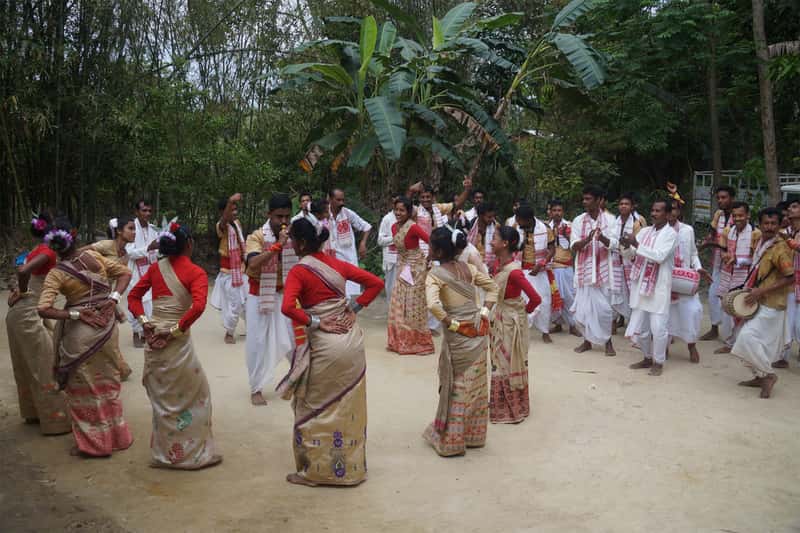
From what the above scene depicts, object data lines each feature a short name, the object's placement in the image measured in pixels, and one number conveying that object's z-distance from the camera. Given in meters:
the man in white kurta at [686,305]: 7.30
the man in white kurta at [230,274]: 7.54
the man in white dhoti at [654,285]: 6.92
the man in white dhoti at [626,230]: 7.87
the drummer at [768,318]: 6.17
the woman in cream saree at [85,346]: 4.71
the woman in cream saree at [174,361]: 4.52
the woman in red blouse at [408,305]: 7.83
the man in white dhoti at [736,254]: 7.80
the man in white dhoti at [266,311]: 5.92
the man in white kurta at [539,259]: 8.20
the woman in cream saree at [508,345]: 5.53
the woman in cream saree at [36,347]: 5.24
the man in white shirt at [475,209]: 10.17
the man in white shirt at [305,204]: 6.79
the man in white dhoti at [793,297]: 6.94
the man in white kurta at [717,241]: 8.34
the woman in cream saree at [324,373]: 4.24
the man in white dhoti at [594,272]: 7.82
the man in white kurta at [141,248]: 7.79
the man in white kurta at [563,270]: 8.80
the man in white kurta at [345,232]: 8.52
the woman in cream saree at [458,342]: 4.71
